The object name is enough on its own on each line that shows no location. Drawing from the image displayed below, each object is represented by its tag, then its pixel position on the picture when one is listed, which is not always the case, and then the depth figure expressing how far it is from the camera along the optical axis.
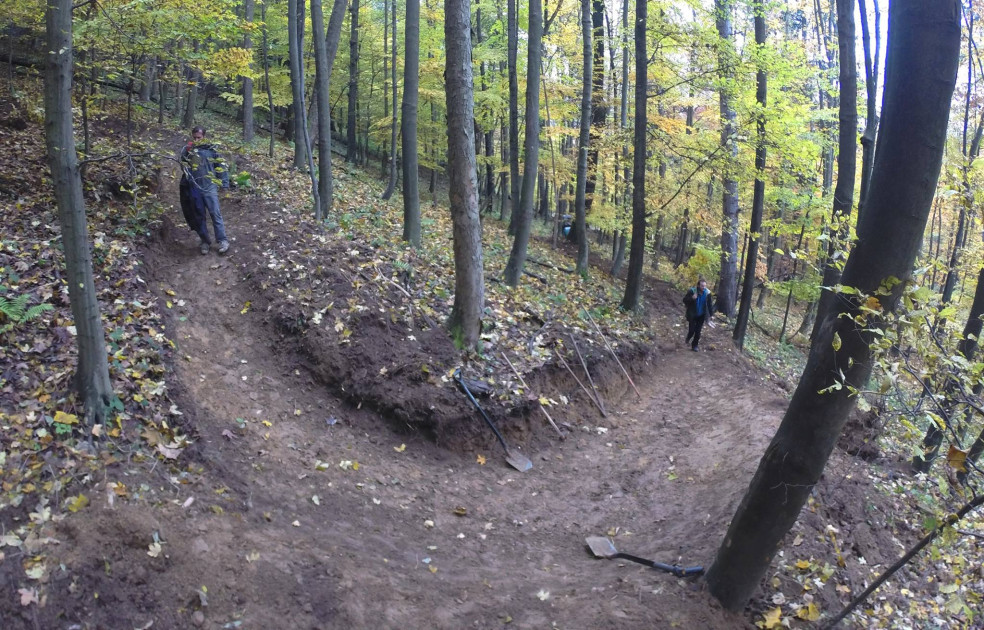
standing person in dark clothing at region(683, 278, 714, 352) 13.23
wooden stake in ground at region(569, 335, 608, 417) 10.02
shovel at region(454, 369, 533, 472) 7.88
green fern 5.82
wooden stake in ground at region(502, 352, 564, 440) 8.79
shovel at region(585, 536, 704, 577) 5.25
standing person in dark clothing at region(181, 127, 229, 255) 9.56
